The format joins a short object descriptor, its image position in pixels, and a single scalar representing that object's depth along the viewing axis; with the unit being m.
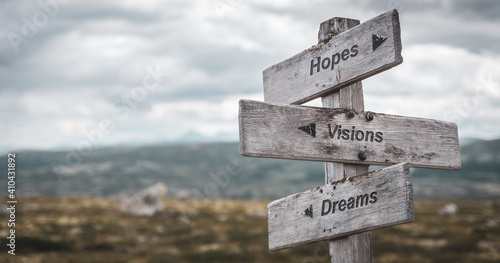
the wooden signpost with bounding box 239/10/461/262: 3.46
